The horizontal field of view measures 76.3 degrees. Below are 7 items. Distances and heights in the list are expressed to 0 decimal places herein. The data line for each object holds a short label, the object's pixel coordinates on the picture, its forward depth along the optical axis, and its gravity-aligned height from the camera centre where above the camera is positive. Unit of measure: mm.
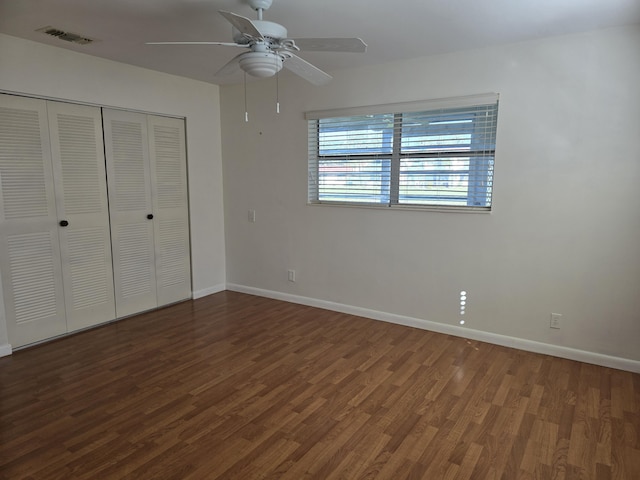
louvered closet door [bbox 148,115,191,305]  4246 -243
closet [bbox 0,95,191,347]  3256 -288
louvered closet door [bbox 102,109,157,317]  3869 -246
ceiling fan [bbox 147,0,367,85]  2173 +769
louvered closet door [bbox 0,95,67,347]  3182 -339
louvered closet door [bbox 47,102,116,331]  3484 -244
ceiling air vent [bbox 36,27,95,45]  2939 +1096
